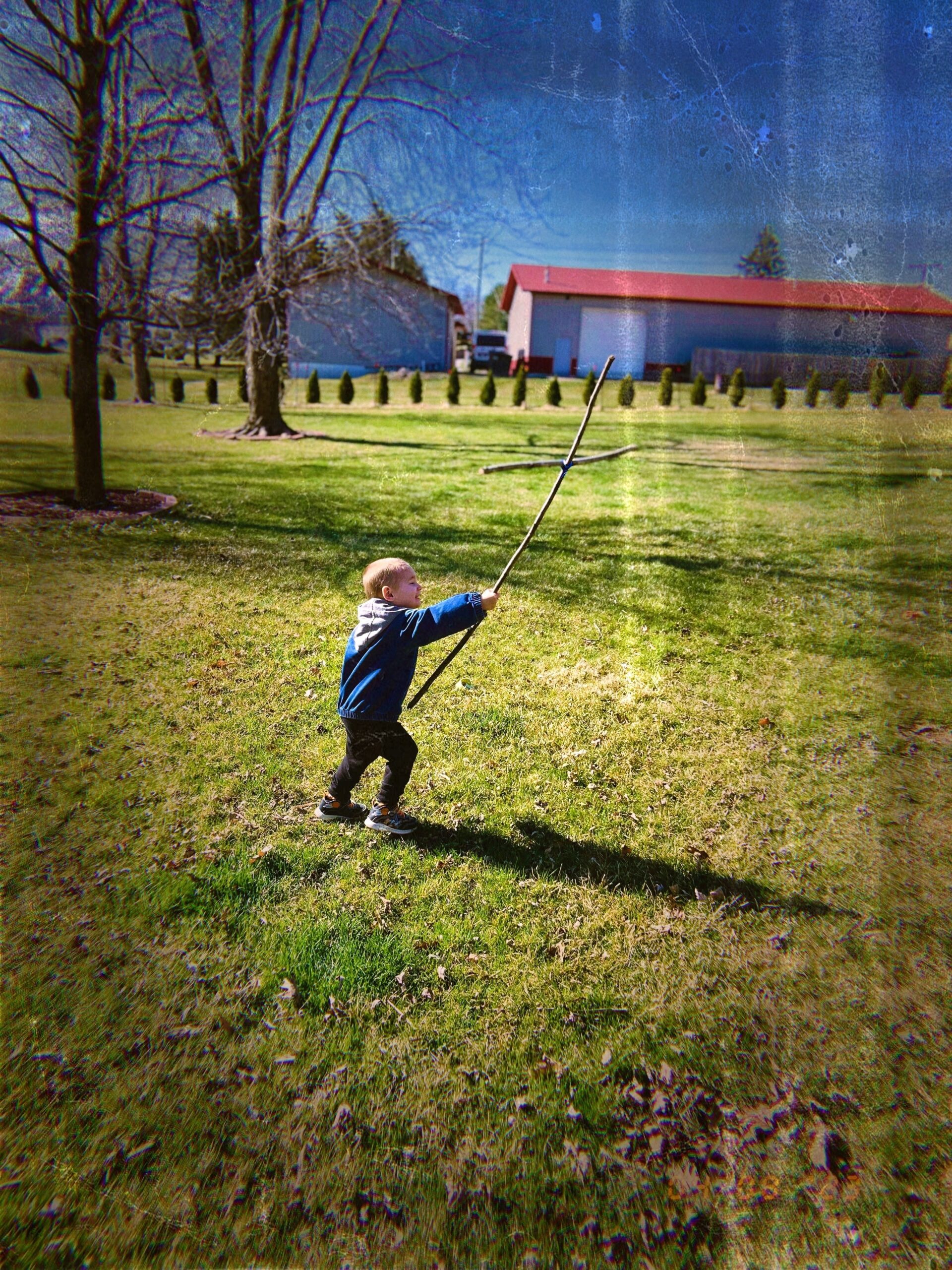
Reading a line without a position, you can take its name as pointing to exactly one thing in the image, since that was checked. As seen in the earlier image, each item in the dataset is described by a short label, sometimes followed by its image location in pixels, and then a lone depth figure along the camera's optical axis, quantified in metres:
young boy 3.23
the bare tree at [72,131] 7.12
